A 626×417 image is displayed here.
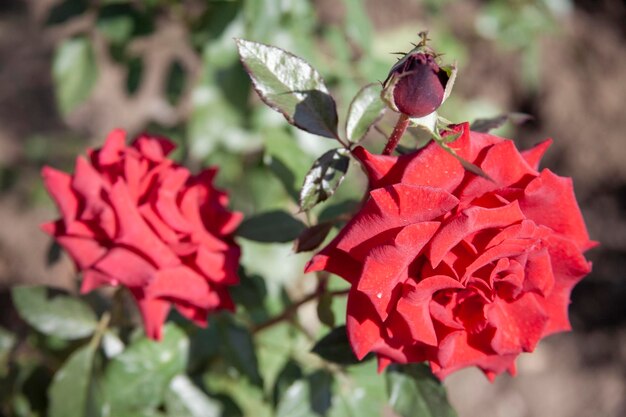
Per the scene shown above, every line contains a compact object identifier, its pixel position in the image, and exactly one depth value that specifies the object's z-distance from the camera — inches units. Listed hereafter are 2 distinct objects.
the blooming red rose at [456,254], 16.6
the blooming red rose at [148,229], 19.0
